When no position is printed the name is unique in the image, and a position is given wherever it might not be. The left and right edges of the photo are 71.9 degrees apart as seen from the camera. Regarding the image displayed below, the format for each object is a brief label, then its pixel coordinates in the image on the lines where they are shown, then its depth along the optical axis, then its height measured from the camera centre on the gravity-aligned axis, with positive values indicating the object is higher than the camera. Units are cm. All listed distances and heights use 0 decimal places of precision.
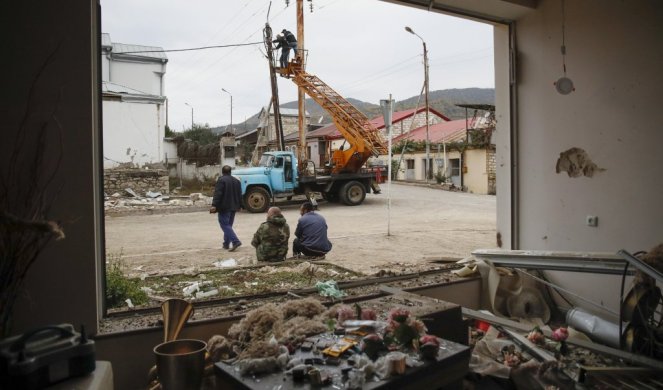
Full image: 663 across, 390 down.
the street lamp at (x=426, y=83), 2330 +564
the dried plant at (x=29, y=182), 221 +9
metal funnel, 280 -75
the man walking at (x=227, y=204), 800 -16
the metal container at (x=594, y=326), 343 -108
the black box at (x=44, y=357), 179 -66
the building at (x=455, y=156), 2131 +185
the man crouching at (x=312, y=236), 642 -61
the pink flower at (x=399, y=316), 238 -66
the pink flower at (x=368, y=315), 287 -77
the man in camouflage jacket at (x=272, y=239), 634 -63
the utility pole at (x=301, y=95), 1602 +354
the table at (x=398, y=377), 196 -82
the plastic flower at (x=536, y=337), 344 -111
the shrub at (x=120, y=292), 384 -84
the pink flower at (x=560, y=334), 336 -107
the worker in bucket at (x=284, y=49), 1559 +495
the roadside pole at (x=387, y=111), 816 +148
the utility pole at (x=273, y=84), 1689 +416
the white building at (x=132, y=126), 1783 +281
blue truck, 1405 +37
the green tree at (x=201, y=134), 2867 +390
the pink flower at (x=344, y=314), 282 -76
